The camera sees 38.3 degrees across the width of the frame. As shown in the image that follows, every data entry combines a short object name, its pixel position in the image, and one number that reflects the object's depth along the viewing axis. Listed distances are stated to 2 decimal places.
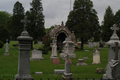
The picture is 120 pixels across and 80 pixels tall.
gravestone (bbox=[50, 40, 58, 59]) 21.04
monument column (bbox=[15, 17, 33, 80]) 7.00
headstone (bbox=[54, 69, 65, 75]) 11.87
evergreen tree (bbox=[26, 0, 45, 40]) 38.22
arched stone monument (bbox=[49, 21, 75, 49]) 36.78
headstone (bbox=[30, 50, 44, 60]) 20.72
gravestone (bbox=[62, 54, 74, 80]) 9.66
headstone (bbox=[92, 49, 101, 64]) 17.64
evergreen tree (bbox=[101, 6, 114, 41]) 47.44
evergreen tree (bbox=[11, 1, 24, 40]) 40.91
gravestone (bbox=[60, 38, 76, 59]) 22.49
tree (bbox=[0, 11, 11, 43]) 35.29
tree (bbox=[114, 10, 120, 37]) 48.24
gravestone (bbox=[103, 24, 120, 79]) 10.82
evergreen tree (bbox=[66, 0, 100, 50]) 36.31
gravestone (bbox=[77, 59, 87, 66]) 16.33
